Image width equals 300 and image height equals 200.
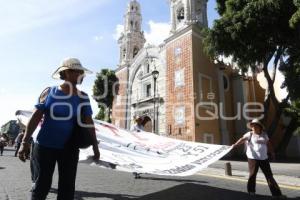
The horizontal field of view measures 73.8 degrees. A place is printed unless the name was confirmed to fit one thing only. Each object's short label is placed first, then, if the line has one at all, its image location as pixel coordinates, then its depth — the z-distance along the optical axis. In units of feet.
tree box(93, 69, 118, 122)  79.46
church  52.98
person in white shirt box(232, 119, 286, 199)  11.31
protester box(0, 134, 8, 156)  43.81
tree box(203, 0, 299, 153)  37.22
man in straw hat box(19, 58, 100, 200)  6.56
